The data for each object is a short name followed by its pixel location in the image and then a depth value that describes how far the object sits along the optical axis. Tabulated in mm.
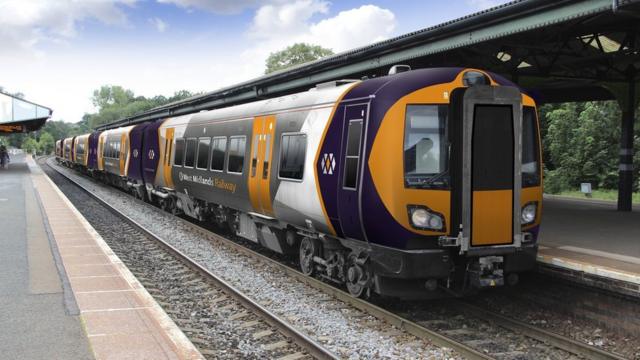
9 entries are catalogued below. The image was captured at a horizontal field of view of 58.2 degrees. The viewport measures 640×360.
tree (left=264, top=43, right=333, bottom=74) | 66625
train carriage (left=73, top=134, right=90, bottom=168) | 36656
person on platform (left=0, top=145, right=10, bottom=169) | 42906
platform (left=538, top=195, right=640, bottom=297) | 7008
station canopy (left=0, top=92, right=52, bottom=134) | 42000
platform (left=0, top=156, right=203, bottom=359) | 5309
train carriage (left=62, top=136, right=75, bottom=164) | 46525
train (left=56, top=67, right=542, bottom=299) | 6746
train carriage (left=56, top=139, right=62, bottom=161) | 59906
